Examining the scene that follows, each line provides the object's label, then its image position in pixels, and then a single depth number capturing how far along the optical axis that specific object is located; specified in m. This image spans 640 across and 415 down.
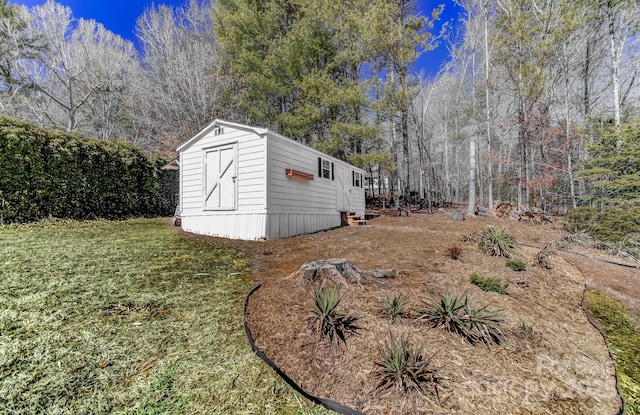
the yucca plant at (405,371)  1.69
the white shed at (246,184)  6.36
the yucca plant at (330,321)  2.13
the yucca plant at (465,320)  2.22
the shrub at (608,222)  5.89
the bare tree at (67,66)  11.96
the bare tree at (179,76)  12.45
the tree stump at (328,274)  2.96
